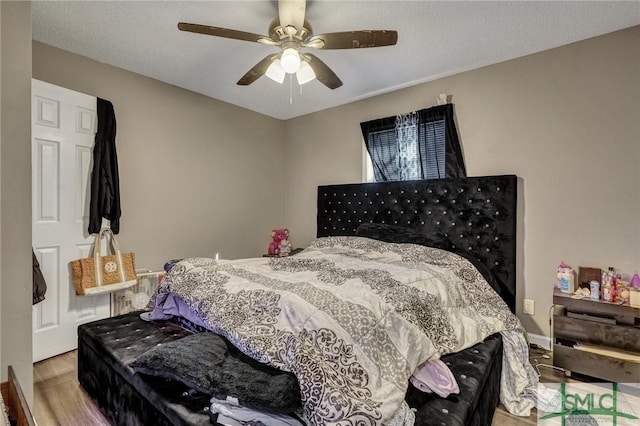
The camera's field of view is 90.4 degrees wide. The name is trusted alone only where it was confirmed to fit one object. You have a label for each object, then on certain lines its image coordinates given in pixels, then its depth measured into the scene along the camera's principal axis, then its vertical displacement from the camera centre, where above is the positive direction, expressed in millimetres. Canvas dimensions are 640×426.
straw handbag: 2574 -524
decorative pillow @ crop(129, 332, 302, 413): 1141 -659
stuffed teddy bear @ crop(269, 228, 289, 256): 4094 -397
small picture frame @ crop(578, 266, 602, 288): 2355 -490
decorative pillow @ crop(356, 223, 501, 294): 2635 -267
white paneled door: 2422 +45
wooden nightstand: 2027 -860
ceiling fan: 1818 +1032
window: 3062 +668
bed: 1219 -628
